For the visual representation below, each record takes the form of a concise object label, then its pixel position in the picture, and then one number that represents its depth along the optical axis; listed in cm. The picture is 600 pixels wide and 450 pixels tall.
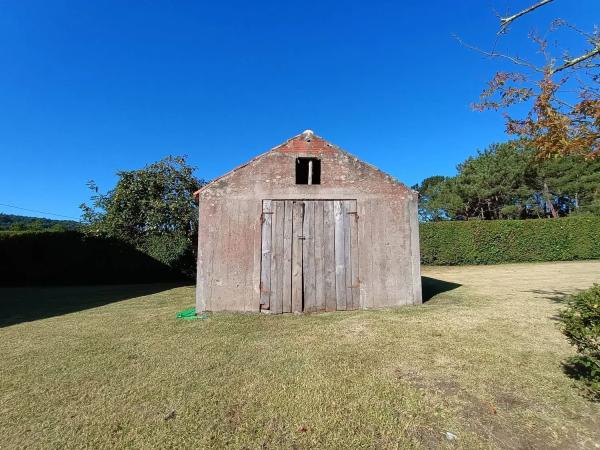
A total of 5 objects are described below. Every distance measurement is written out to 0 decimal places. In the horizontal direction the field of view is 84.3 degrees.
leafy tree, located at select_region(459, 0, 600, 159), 577
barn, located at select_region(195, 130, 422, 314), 794
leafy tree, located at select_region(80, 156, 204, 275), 1513
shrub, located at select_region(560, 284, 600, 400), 327
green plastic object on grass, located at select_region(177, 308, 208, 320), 754
